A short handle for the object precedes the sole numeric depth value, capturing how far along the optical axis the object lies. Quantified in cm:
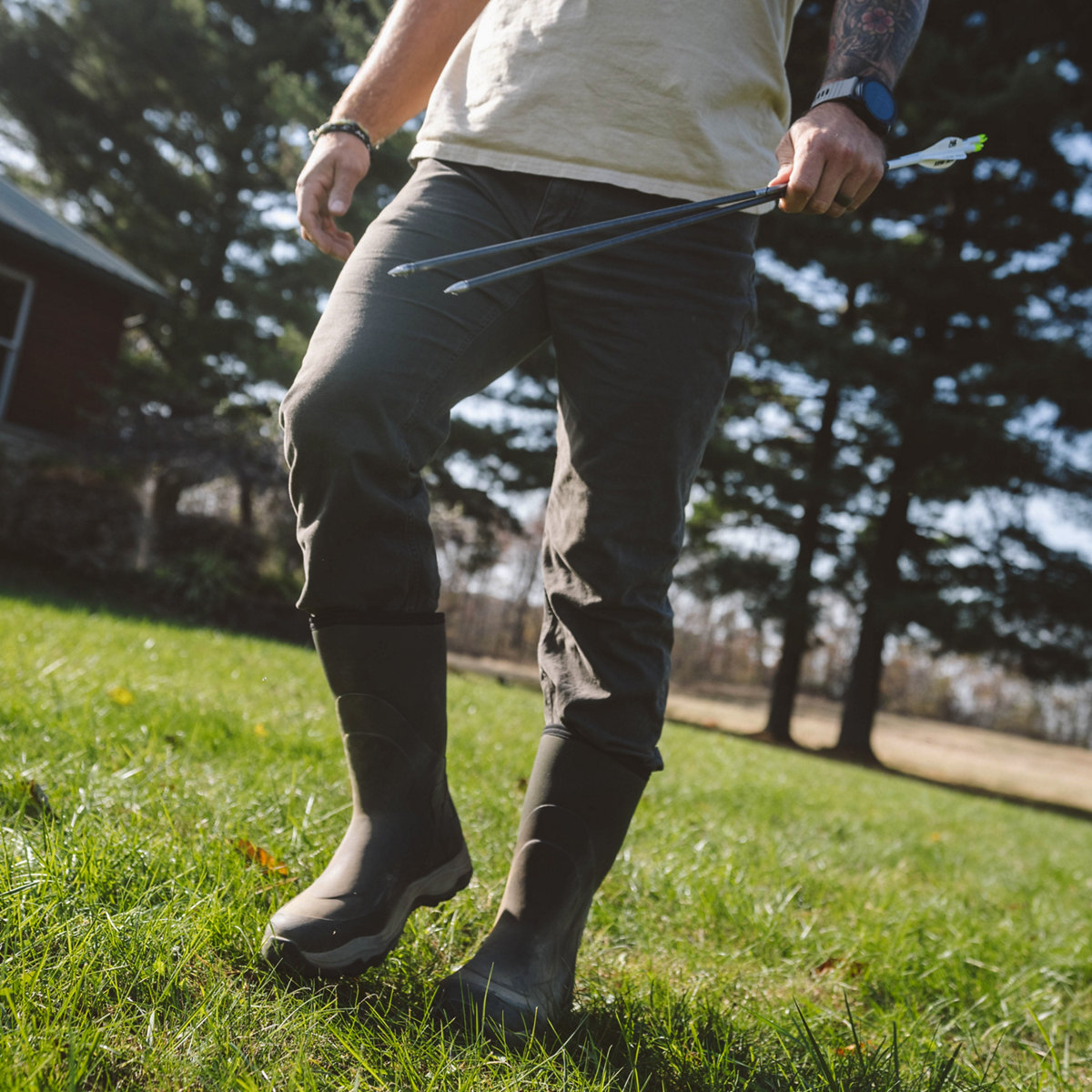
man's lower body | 121
